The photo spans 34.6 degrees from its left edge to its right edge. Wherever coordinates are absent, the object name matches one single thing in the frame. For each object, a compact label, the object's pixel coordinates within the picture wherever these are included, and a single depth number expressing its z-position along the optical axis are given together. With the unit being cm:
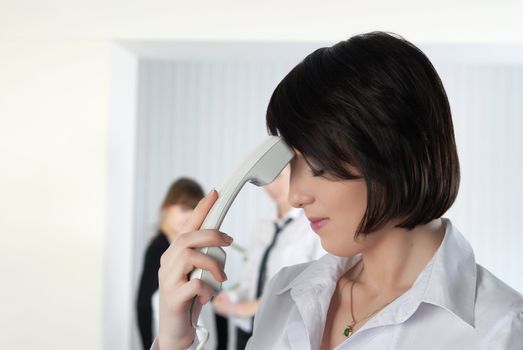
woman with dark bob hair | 103
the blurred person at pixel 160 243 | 430
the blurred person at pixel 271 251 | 353
